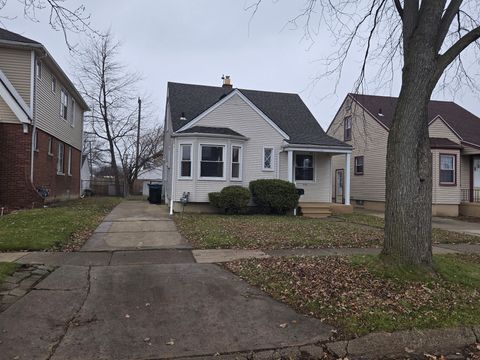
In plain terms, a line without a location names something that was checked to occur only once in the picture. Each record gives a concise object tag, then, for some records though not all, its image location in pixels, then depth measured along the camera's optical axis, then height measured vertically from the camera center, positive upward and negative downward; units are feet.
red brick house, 49.96 +7.70
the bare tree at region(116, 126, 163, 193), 138.10 +11.00
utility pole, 122.98 +21.70
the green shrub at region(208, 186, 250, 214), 56.80 -1.46
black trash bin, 74.79 -1.50
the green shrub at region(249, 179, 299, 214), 59.06 -0.79
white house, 58.95 +6.03
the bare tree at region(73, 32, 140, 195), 110.52 +20.90
